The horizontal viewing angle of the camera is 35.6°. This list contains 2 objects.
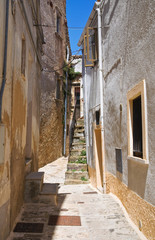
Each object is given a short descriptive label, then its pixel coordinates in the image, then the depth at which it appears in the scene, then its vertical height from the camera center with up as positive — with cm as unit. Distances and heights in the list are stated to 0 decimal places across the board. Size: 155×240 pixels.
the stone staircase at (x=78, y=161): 990 -130
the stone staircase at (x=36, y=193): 489 -122
